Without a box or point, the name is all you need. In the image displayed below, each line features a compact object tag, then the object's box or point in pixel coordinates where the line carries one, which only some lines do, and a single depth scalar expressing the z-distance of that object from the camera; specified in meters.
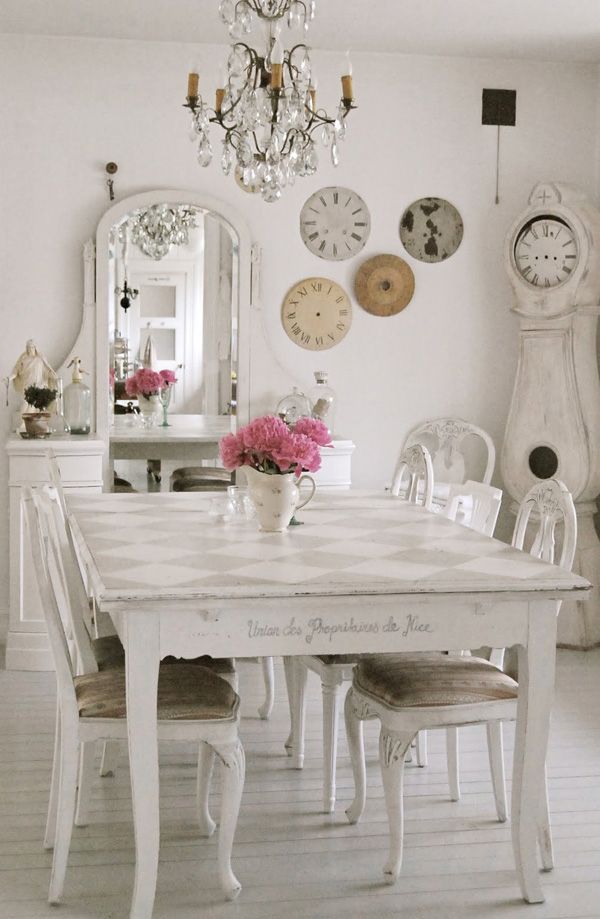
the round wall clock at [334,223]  4.79
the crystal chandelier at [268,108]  2.67
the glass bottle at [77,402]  4.57
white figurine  4.48
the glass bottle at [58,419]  4.64
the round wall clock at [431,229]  4.87
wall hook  4.59
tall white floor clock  4.57
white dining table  2.20
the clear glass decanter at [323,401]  4.74
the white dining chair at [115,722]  2.36
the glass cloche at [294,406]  4.75
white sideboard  4.30
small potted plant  4.39
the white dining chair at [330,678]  2.89
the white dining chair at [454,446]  4.95
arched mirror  4.66
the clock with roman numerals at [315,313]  4.82
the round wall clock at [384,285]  4.84
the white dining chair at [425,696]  2.46
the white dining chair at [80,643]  2.65
